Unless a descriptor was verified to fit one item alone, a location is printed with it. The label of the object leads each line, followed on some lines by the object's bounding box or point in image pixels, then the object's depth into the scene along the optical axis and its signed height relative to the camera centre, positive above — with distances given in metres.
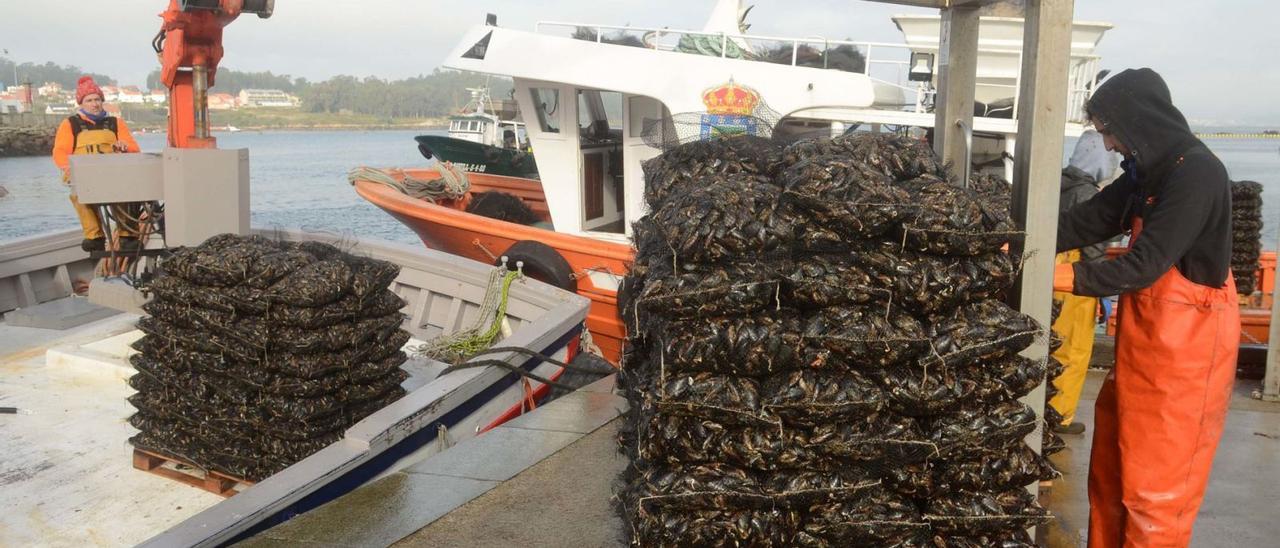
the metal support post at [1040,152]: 3.24 +0.01
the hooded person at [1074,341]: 5.41 -0.99
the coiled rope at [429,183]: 12.96 -0.59
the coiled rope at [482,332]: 7.33 -1.43
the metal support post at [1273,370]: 6.37 -1.31
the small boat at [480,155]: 20.42 -0.34
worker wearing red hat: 8.65 -0.07
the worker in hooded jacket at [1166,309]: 3.29 -0.50
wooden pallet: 5.31 -1.81
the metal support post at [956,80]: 3.96 +0.28
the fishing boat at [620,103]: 10.27 +0.44
